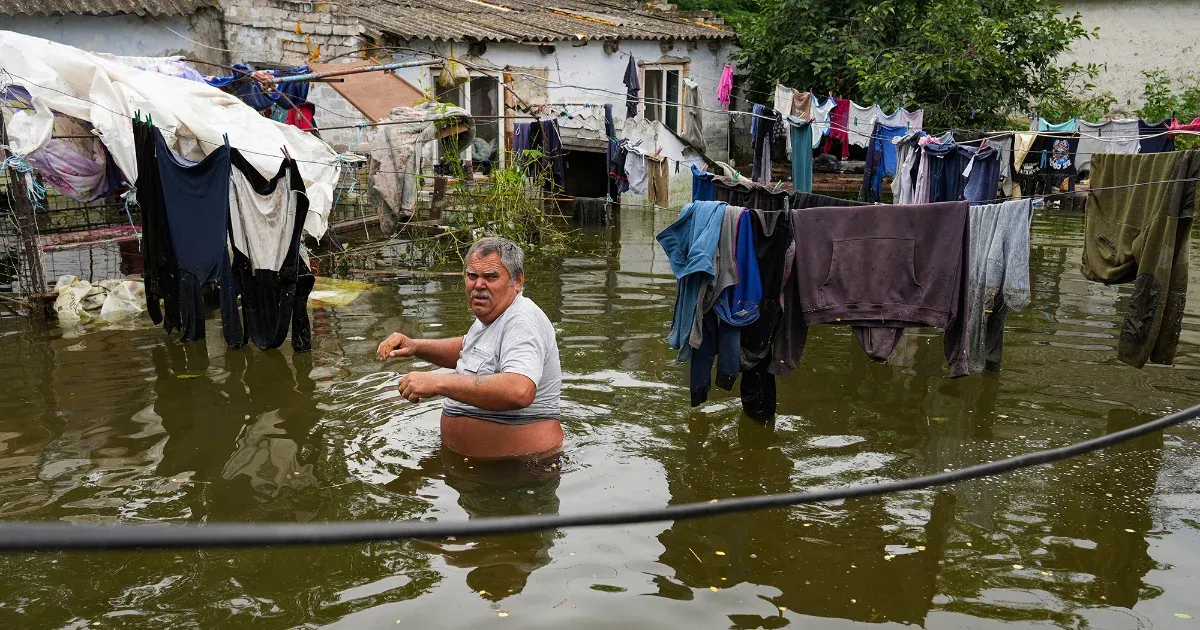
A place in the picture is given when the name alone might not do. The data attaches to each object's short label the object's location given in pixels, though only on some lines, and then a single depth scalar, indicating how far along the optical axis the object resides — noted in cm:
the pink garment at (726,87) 1941
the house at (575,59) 1511
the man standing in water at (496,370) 486
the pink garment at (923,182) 1045
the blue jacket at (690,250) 570
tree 1576
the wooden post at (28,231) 868
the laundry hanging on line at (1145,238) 603
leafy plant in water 1244
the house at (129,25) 1328
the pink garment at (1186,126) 1126
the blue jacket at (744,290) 582
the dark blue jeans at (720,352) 593
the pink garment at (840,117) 1561
